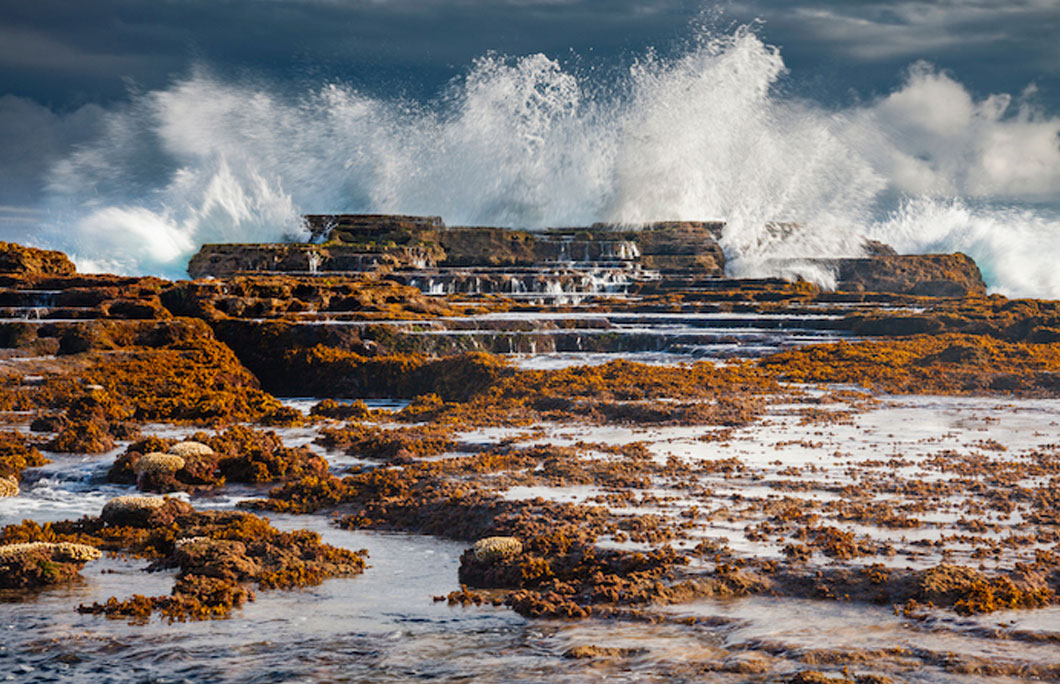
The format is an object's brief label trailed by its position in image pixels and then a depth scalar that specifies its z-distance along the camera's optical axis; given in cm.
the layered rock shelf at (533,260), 5350
